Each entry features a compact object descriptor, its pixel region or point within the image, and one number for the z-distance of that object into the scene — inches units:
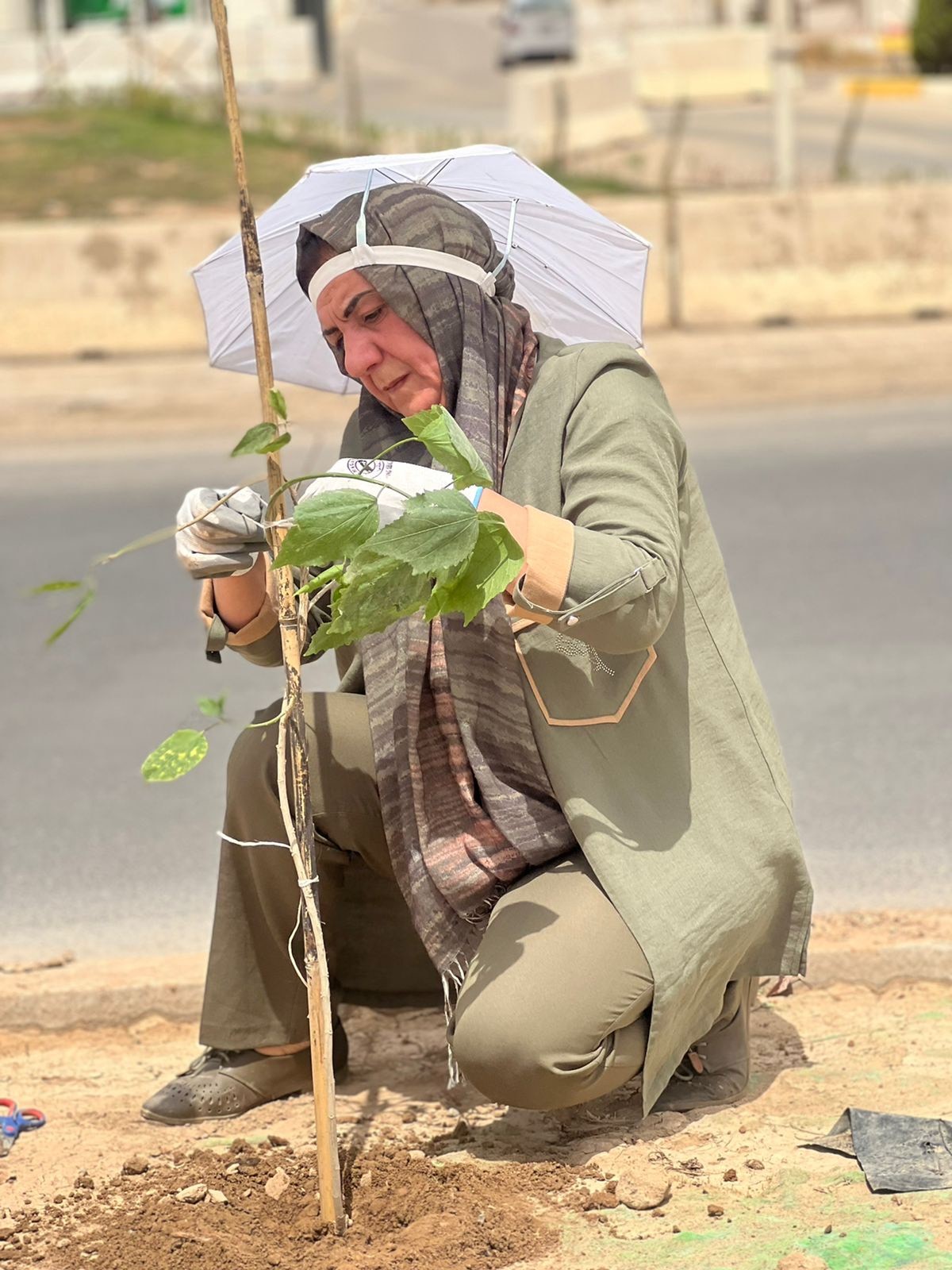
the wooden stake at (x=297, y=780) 88.4
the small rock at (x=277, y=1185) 98.3
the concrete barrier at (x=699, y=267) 384.2
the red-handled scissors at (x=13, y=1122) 107.8
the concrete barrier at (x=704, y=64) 1125.1
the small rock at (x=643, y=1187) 95.0
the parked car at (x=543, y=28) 1300.4
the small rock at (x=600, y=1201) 95.6
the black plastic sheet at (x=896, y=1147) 95.0
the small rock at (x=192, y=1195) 98.6
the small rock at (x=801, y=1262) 86.0
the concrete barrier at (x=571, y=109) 765.3
